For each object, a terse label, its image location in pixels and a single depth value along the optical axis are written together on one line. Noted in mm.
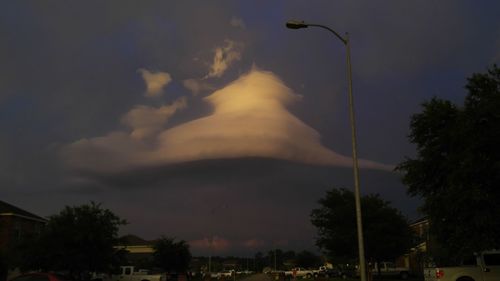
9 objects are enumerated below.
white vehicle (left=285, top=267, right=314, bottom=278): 96688
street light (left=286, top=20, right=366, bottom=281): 17469
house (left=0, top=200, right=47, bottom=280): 62875
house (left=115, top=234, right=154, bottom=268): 113588
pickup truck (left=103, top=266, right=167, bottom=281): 44900
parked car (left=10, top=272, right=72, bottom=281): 18219
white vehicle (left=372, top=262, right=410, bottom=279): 67488
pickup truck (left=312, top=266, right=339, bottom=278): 87312
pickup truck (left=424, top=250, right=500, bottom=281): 24644
